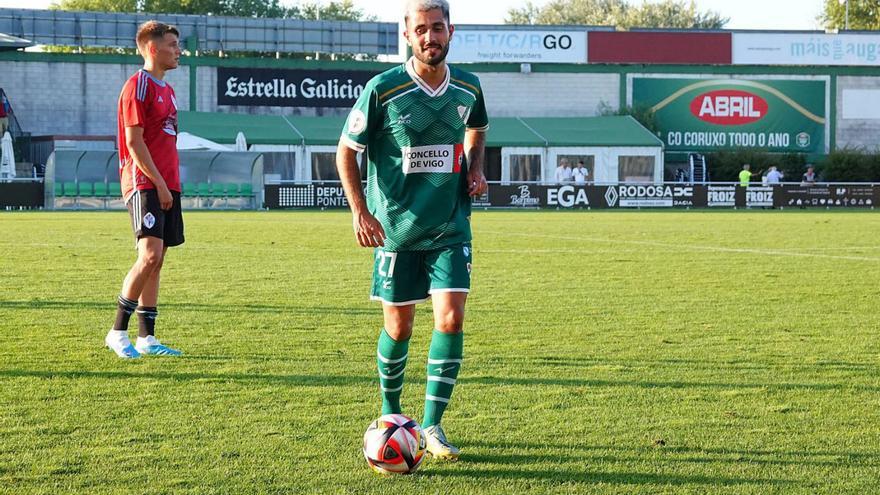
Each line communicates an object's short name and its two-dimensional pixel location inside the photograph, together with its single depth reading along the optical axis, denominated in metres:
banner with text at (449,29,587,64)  52.06
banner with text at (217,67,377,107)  50.72
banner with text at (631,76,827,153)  52.78
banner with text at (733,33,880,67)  53.28
